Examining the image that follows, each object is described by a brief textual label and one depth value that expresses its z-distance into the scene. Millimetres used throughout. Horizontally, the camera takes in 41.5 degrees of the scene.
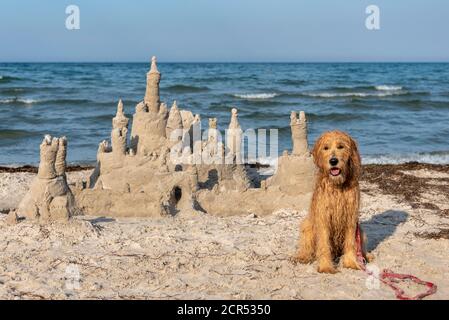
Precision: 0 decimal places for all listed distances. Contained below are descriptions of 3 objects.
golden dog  5590
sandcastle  8555
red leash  5406
